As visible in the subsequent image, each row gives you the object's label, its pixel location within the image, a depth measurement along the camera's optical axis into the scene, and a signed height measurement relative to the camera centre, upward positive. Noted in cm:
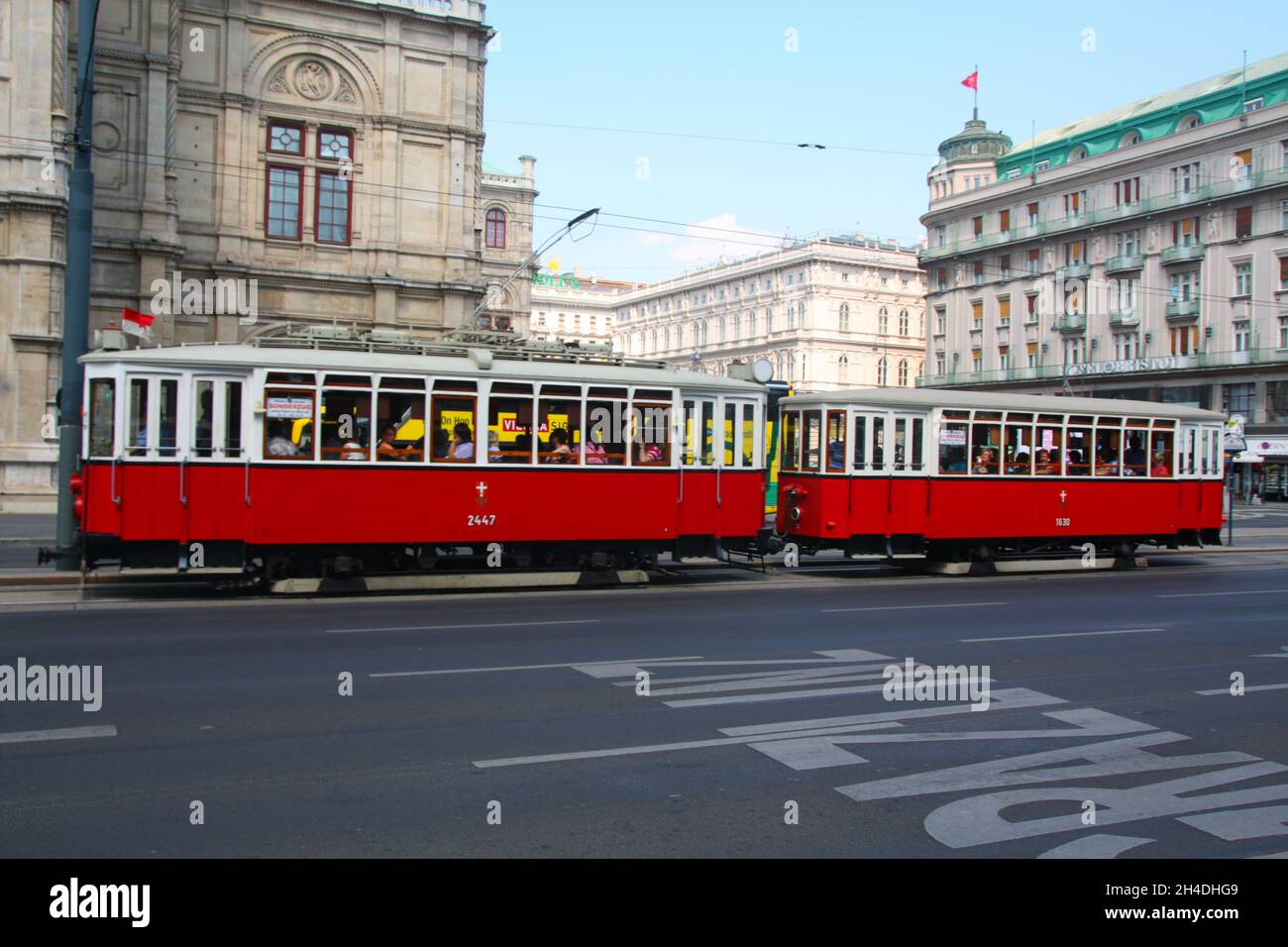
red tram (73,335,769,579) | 1427 +29
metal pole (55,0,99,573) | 1564 +272
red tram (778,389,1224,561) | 1898 +27
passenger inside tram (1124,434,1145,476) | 2223 +62
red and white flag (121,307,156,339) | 2123 +305
